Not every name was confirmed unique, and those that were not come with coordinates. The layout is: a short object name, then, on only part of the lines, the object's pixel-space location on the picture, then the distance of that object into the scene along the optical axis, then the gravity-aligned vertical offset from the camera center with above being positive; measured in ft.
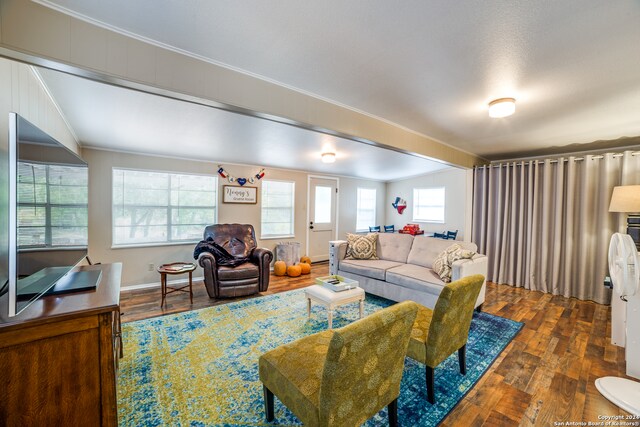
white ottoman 8.85 -3.03
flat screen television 3.47 -0.22
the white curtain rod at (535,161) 11.79 +2.68
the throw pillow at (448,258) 10.33 -1.88
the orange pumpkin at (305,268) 17.13 -3.82
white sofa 10.37 -2.63
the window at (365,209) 23.90 +0.09
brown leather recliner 11.98 -2.79
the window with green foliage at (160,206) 13.52 +0.02
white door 20.58 -0.55
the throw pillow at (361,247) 13.93 -1.96
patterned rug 5.57 -4.25
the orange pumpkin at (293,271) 16.53 -3.88
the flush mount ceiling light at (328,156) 13.99 +2.80
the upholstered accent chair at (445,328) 5.74 -2.70
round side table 10.95 -2.64
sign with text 16.28 +0.84
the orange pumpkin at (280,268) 16.56 -3.74
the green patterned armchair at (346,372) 3.74 -2.83
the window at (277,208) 18.24 +0.01
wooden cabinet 3.70 -2.37
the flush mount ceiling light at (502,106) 7.72 +3.10
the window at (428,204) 21.49 +0.58
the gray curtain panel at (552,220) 12.13 -0.37
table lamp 9.92 +0.39
